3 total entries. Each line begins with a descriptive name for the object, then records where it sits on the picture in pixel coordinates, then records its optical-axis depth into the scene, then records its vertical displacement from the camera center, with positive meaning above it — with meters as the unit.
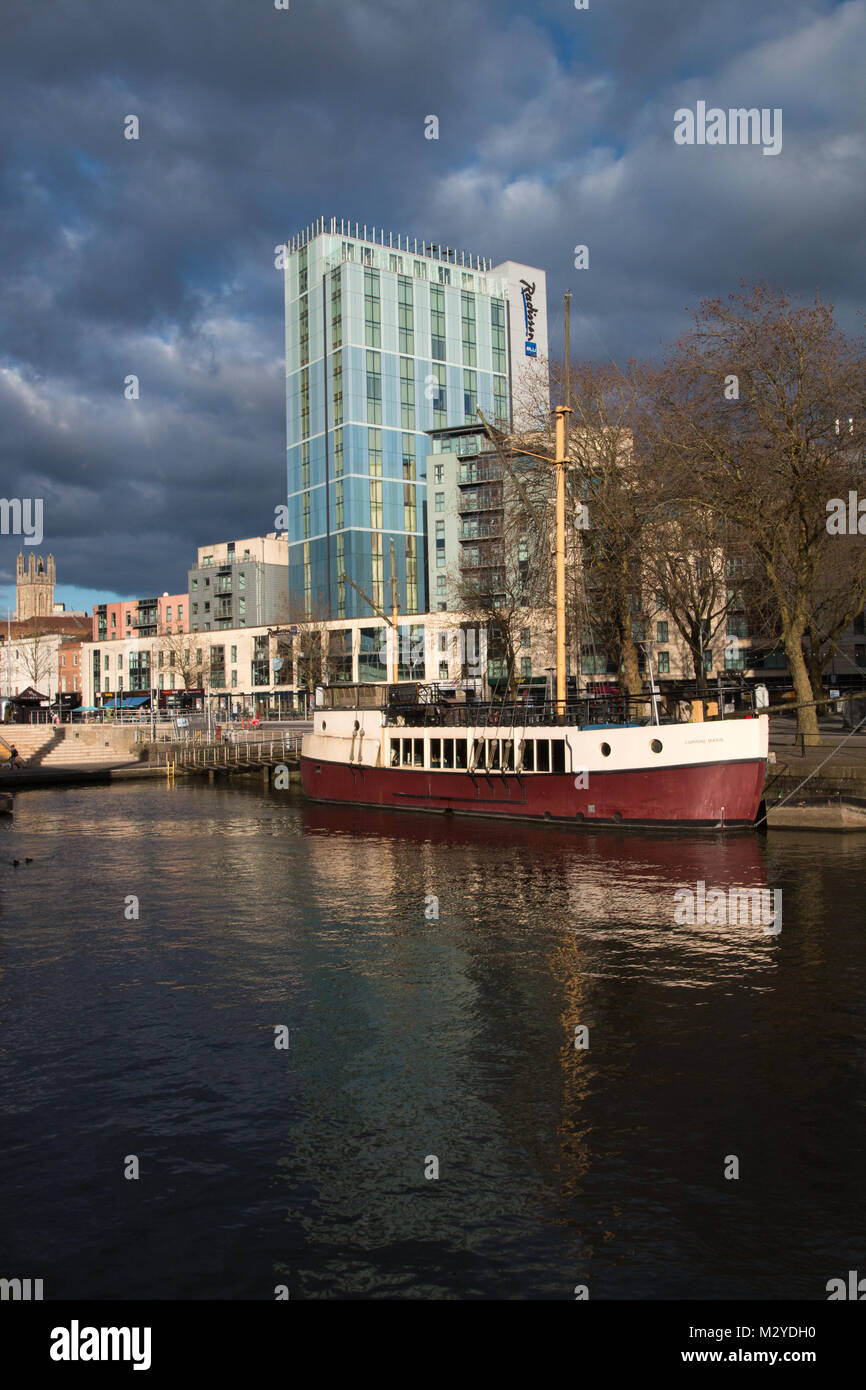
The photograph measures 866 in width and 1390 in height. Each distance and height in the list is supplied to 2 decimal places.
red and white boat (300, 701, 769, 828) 32.12 -2.70
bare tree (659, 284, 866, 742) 34.44 +9.37
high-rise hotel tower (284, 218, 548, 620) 104.38 +34.36
